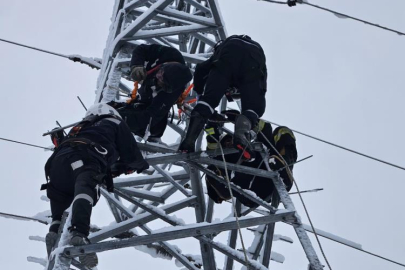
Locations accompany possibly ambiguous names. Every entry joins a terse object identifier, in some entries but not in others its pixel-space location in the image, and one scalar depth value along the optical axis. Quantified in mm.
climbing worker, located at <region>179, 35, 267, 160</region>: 15570
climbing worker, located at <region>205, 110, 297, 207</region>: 17005
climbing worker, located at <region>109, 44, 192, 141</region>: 16516
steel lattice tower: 12078
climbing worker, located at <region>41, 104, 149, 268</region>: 11680
